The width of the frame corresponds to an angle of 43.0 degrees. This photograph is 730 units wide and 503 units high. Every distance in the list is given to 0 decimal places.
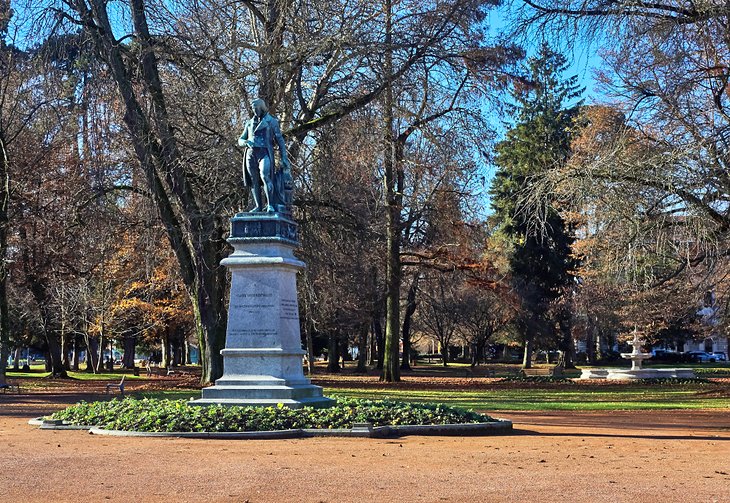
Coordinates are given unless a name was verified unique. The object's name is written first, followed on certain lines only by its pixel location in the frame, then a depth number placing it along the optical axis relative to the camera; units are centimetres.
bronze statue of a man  1692
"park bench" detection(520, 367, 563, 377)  4538
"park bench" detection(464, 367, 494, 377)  4765
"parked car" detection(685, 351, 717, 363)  8805
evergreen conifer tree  5806
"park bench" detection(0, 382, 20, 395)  2945
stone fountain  4028
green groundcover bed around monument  1448
